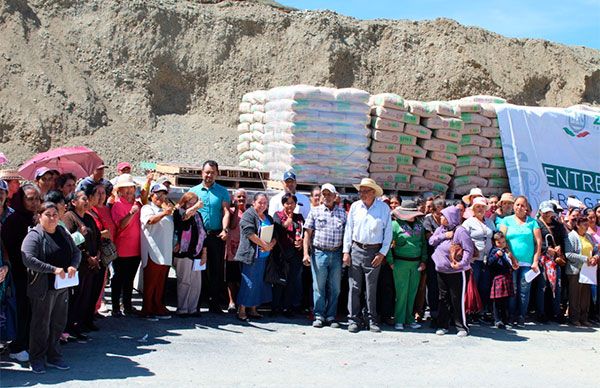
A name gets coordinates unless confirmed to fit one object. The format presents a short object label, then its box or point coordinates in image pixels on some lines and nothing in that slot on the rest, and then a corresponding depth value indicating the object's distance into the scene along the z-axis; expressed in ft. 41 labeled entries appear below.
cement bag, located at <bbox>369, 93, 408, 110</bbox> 35.88
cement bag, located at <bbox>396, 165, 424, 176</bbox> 36.96
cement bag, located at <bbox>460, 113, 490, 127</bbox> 38.37
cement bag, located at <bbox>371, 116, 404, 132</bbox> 35.82
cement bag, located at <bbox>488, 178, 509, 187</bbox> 39.50
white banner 39.06
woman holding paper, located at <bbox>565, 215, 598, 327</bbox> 31.60
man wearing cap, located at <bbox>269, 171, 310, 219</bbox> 30.71
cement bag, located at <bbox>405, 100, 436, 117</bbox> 36.58
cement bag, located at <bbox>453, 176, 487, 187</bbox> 38.65
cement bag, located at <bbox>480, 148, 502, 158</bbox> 39.17
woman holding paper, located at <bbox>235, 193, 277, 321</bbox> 28.66
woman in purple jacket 27.89
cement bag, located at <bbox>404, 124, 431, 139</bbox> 36.63
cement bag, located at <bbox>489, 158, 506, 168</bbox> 39.40
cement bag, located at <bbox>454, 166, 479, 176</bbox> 38.68
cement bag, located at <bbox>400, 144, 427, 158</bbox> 36.68
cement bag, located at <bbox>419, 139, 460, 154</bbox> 37.29
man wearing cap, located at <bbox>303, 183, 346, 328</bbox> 28.55
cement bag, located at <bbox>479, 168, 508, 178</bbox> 39.41
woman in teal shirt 30.78
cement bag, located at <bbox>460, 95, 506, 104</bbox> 41.25
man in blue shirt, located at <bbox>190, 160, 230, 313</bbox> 29.50
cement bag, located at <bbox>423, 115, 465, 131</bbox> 37.17
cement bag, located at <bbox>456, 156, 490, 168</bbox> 38.58
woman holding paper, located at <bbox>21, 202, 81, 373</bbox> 19.80
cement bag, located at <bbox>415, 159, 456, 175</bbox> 37.40
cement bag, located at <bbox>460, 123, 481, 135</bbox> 38.45
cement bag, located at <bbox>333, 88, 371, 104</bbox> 34.63
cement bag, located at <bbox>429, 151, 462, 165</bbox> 37.65
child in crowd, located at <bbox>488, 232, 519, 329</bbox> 30.09
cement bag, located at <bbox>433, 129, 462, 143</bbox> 37.47
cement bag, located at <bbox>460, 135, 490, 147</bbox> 38.50
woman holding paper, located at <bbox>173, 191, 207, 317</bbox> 28.30
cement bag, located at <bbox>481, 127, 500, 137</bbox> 39.04
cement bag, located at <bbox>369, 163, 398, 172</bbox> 36.17
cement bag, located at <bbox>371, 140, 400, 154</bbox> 36.01
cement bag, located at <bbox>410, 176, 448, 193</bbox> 37.58
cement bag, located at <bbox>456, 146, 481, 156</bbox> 38.49
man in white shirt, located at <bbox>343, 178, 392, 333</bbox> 27.76
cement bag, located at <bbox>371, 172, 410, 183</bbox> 36.29
